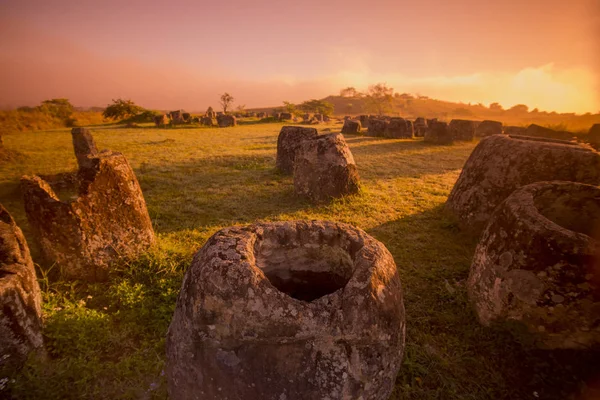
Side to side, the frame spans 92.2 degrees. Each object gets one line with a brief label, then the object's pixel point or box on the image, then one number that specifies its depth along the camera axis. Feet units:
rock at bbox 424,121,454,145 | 61.98
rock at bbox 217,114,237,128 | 99.25
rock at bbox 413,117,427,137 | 74.13
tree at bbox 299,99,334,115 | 209.06
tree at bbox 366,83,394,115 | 238.07
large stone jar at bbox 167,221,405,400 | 6.83
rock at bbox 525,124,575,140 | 62.28
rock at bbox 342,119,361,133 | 77.92
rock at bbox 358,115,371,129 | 111.89
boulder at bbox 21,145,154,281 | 13.58
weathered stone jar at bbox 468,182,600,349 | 9.54
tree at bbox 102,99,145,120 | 121.39
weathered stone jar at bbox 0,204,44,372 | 8.88
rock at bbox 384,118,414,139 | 69.05
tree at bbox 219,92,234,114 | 213.87
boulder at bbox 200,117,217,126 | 96.53
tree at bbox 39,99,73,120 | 98.68
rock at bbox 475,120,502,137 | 74.75
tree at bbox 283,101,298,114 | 180.32
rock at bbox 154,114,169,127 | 93.15
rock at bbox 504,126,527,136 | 73.64
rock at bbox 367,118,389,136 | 71.72
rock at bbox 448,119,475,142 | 65.87
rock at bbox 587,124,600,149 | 56.85
